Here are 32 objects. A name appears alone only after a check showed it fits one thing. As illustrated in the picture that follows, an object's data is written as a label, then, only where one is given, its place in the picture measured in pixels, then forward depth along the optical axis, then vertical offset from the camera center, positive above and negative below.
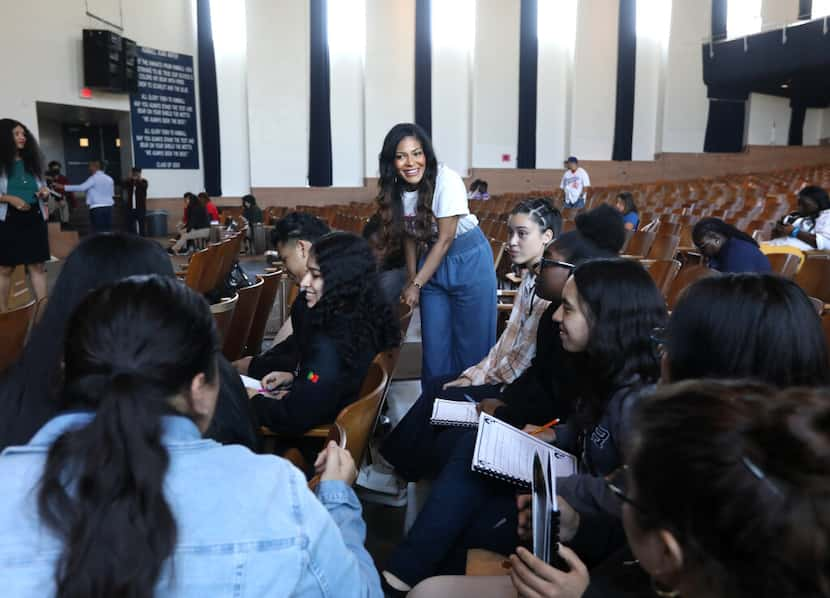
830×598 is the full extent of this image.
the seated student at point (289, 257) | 2.52 -0.26
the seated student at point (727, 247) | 3.19 -0.27
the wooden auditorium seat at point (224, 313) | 2.50 -0.46
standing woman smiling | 2.85 -0.25
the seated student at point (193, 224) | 8.84 -0.47
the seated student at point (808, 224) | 4.70 -0.24
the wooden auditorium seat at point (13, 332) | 2.12 -0.46
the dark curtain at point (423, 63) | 13.55 +2.59
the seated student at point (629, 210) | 6.40 -0.19
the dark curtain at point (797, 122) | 18.56 +1.93
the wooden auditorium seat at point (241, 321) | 2.79 -0.56
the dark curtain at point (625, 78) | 15.35 +2.63
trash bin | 10.67 -0.53
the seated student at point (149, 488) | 0.71 -0.33
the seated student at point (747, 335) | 1.14 -0.25
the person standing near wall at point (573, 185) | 9.86 +0.09
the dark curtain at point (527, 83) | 14.49 +2.37
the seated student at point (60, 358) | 1.17 -0.30
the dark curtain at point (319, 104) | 12.58 +1.65
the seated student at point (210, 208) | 9.07 -0.26
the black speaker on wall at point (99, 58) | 9.16 +1.80
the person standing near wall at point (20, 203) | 3.98 -0.08
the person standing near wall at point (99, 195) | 8.96 -0.08
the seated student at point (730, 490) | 0.53 -0.25
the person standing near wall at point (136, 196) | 9.85 -0.10
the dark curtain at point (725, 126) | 17.02 +1.69
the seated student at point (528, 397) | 2.08 -0.67
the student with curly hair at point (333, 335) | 1.84 -0.42
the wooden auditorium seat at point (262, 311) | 3.27 -0.60
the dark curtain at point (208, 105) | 11.48 +1.48
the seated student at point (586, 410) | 1.51 -0.49
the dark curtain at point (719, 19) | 16.19 +4.18
